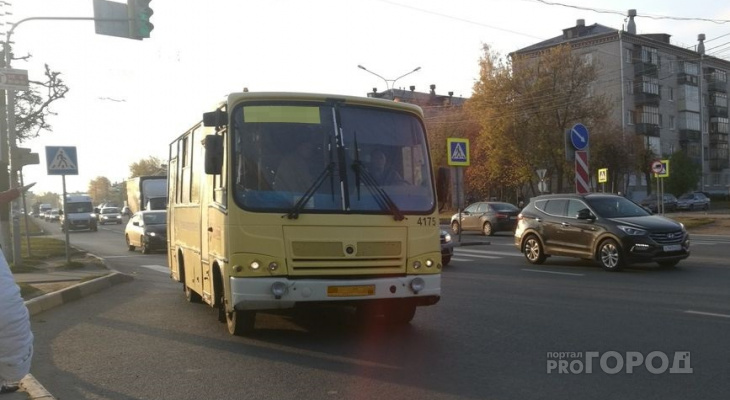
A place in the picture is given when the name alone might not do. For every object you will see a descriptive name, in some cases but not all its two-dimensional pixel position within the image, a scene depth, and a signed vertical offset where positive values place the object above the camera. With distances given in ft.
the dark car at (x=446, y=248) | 54.54 -4.44
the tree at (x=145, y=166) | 395.55 +20.61
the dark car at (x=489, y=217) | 96.58 -3.88
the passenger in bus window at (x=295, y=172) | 24.14 +0.83
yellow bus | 23.48 -0.36
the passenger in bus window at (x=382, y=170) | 25.02 +0.83
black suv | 45.50 -3.17
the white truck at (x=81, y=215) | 159.63 -2.85
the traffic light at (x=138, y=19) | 46.57 +12.11
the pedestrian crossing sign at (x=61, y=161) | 56.18 +3.42
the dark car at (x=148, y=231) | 80.18 -3.54
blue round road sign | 57.00 +4.09
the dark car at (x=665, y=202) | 166.97 -4.22
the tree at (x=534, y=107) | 145.89 +17.23
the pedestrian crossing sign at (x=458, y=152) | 77.25 +4.31
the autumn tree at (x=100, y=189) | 526.16 +10.36
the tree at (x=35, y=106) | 120.67 +17.89
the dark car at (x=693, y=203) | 176.65 -4.88
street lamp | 135.90 +23.72
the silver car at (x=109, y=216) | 213.87 -4.32
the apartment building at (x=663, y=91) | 197.06 +28.75
